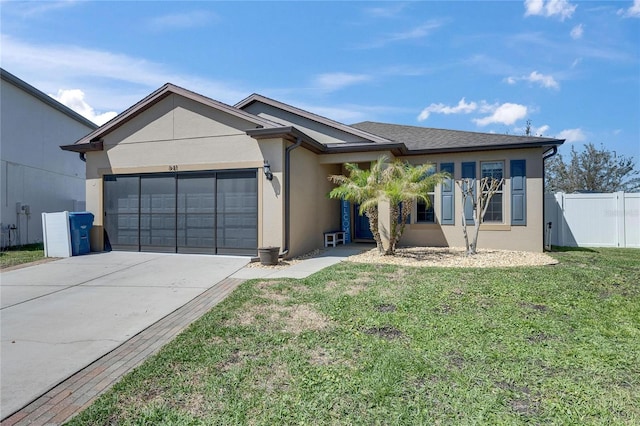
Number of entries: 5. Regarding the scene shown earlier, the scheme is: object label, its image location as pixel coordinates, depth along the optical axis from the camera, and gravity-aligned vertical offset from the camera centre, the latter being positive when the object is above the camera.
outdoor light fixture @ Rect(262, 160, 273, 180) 9.43 +1.13
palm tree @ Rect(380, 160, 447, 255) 9.39 +0.67
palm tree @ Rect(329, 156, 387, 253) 9.66 +0.61
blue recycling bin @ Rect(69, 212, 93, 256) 10.42 -0.55
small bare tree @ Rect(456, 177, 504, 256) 9.85 +0.20
